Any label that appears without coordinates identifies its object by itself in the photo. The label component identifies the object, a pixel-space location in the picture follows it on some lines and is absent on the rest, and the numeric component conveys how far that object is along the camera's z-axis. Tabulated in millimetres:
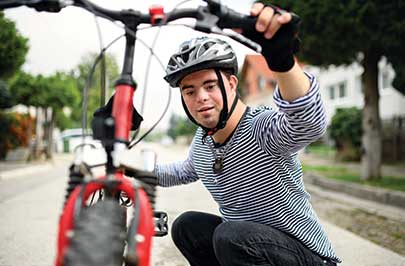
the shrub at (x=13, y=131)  16031
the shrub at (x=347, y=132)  13797
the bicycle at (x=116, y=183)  1159
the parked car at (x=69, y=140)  27397
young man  2006
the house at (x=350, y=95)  13727
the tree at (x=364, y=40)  6953
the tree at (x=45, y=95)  15258
